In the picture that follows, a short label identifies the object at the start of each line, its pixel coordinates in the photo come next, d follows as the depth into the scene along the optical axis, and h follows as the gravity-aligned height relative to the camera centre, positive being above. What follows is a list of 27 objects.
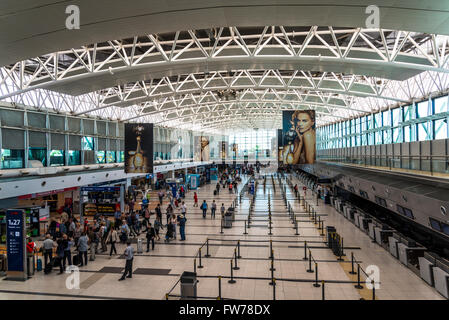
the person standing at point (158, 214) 17.50 -3.01
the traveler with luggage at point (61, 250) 10.26 -2.95
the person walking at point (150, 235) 12.65 -3.05
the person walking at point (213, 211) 19.76 -3.25
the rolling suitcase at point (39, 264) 10.45 -3.47
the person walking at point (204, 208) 19.65 -3.01
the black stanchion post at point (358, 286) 8.53 -3.63
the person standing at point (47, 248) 10.32 -2.92
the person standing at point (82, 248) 10.70 -3.02
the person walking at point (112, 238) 12.07 -3.02
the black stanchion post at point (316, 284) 8.72 -3.63
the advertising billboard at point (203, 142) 37.21 +2.42
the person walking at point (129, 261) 9.46 -3.07
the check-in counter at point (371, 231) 14.25 -3.45
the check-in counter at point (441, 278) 8.05 -3.31
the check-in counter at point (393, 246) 11.62 -3.41
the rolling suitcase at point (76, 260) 10.81 -3.46
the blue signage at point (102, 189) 17.36 -1.50
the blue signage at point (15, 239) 9.67 -2.41
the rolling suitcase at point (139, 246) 12.27 -3.42
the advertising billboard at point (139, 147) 17.42 +0.89
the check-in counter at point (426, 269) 8.92 -3.37
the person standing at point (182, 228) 14.37 -3.15
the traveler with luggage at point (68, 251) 10.44 -3.05
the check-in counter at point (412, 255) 10.21 -3.36
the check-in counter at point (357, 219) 16.98 -3.40
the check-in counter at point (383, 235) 13.20 -3.37
